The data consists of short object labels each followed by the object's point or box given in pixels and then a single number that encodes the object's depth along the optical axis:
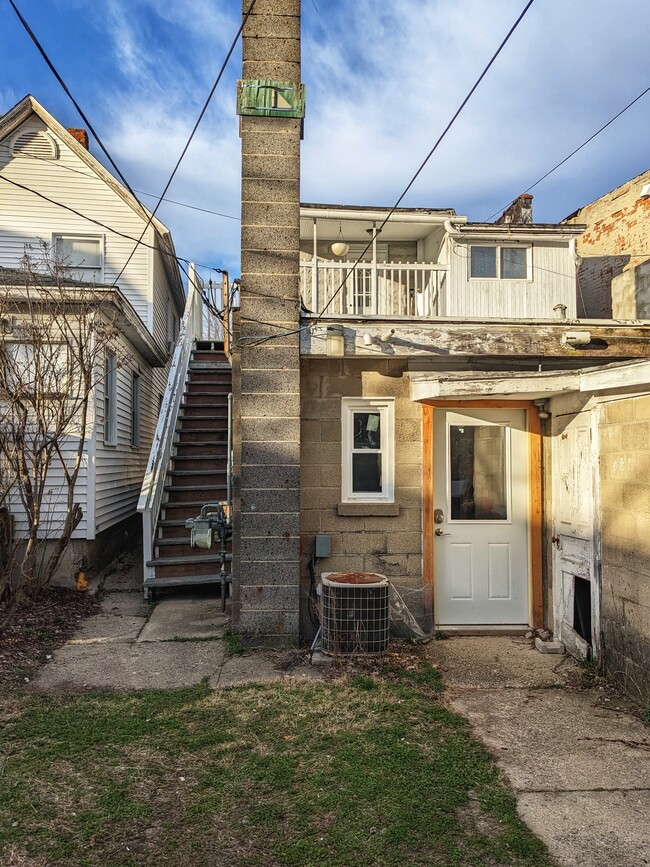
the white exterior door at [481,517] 6.19
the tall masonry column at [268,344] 5.62
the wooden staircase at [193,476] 7.73
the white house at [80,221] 12.27
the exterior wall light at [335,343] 5.62
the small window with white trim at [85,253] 12.40
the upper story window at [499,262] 14.02
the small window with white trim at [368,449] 6.04
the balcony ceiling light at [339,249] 11.38
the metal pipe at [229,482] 7.34
